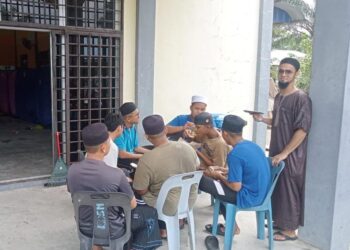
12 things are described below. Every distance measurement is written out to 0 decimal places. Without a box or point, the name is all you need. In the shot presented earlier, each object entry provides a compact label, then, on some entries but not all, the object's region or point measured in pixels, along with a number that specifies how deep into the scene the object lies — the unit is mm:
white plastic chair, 2989
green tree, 17641
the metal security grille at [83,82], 5324
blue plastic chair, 3370
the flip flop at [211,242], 3582
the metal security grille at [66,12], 4855
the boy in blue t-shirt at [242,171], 3225
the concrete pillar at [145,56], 5664
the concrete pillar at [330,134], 3428
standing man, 3645
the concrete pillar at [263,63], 7172
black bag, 2934
